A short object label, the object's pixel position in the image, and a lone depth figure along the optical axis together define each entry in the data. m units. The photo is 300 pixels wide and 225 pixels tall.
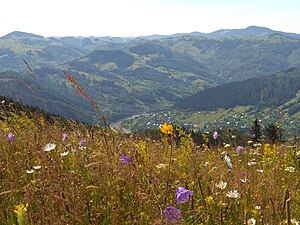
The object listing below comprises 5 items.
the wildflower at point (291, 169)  4.00
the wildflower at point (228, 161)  3.30
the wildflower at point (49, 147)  3.57
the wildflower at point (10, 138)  4.12
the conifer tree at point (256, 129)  27.14
